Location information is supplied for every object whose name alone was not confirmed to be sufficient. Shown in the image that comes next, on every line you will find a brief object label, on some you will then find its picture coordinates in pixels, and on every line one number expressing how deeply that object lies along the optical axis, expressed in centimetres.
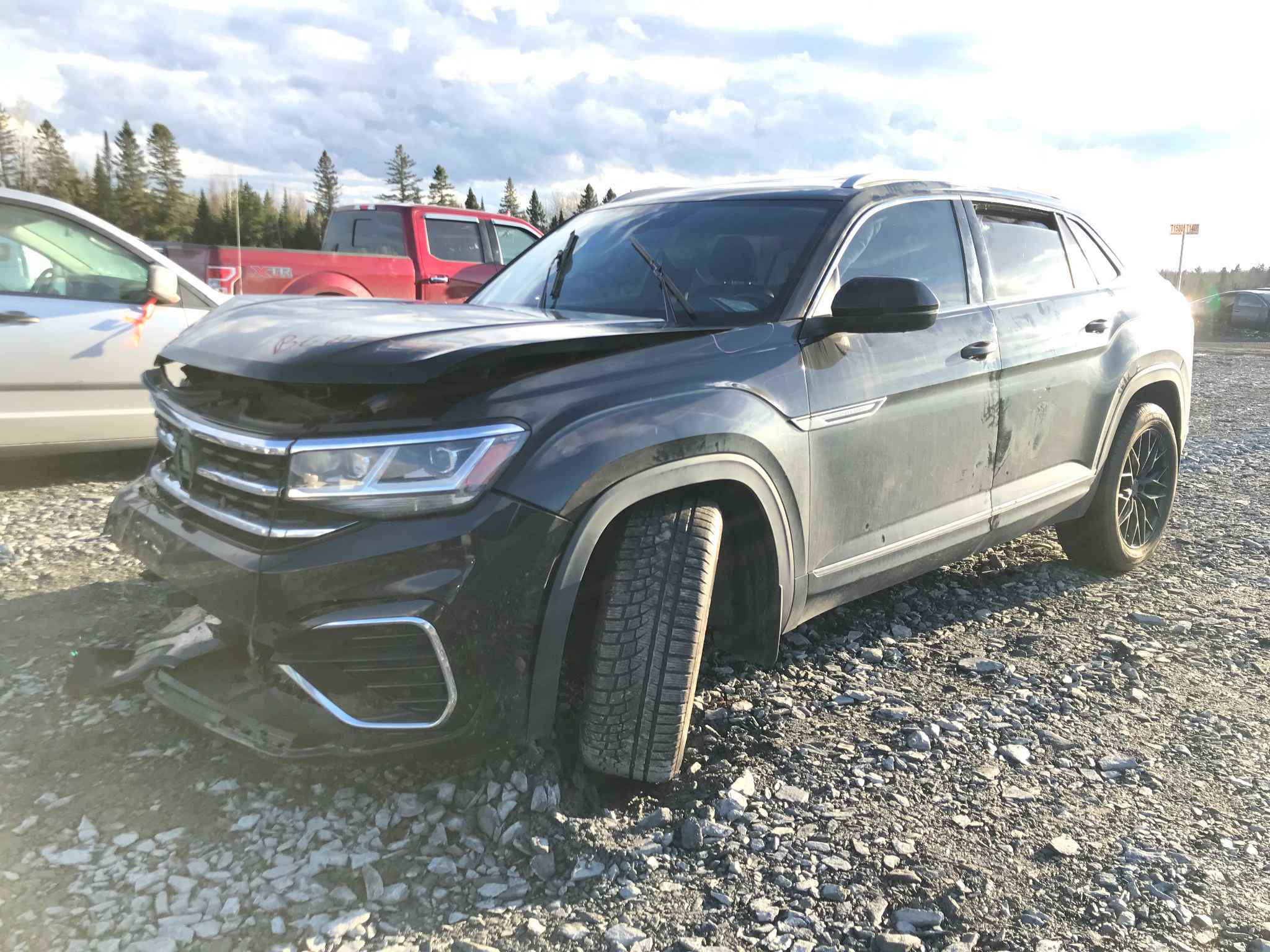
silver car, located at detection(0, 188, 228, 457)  529
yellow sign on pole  3312
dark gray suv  222
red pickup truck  867
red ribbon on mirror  565
